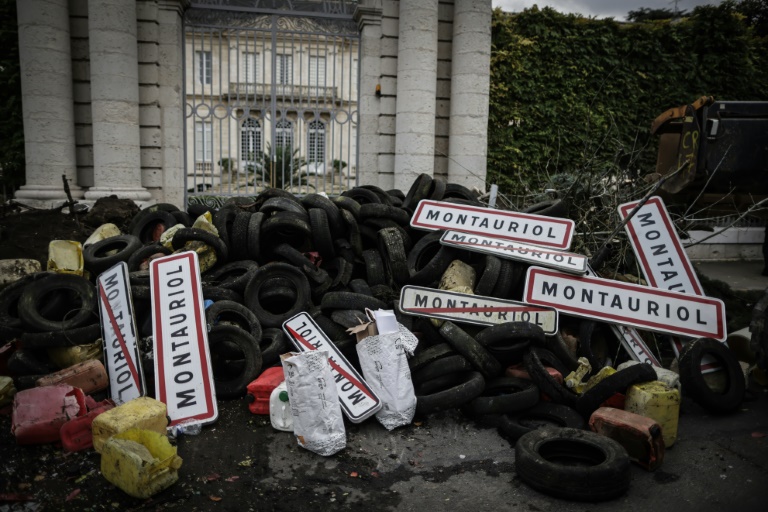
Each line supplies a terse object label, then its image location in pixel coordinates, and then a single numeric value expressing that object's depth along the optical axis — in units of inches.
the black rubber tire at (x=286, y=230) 195.8
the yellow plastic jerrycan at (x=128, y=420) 117.8
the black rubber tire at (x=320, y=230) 197.5
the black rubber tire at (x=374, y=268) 192.4
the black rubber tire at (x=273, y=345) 161.3
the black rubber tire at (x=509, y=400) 142.3
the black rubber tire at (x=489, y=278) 175.6
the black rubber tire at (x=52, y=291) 158.9
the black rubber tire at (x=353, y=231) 206.1
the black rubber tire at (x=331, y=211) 205.3
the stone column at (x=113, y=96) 314.2
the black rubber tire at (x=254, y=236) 194.5
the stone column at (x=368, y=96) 372.8
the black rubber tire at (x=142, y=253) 187.5
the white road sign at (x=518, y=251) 175.2
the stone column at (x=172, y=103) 345.4
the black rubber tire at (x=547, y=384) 146.2
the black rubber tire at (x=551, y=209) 217.3
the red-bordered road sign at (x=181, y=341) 139.7
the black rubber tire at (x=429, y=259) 185.8
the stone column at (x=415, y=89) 364.2
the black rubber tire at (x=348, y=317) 163.3
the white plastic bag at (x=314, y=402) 124.6
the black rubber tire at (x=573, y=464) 109.7
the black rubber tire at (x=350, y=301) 169.0
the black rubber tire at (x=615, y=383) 137.1
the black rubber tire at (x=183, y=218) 230.1
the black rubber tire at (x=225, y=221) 201.9
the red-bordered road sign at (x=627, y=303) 168.7
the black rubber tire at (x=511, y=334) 152.3
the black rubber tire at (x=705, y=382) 148.9
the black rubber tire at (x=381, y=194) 231.9
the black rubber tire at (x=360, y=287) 183.9
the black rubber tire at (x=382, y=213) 206.1
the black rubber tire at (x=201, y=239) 189.5
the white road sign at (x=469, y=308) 164.7
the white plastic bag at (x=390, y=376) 140.3
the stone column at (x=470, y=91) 371.6
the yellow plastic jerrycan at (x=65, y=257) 184.5
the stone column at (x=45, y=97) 305.9
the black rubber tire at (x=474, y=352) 151.0
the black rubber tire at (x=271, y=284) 173.8
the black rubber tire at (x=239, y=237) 197.5
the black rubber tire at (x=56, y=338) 153.7
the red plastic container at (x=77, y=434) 123.7
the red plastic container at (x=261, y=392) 145.4
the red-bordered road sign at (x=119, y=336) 144.8
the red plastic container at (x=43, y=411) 124.3
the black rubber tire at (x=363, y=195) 227.1
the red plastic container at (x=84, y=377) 142.3
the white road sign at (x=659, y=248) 186.4
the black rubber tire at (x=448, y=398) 142.8
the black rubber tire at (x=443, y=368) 149.3
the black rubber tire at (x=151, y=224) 226.1
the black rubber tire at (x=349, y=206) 211.0
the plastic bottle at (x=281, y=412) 137.6
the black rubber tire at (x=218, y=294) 177.2
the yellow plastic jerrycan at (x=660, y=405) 132.2
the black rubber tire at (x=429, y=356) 152.5
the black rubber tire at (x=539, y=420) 137.3
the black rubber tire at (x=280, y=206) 205.9
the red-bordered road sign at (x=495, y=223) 196.1
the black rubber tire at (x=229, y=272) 189.3
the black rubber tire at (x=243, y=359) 153.3
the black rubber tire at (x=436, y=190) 227.5
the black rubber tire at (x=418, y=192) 225.0
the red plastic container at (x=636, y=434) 121.6
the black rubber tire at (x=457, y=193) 241.6
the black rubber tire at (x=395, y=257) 187.6
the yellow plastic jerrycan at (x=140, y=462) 104.3
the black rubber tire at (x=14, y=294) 169.0
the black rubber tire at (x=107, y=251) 190.7
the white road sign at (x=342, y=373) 138.3
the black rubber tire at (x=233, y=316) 164.4
